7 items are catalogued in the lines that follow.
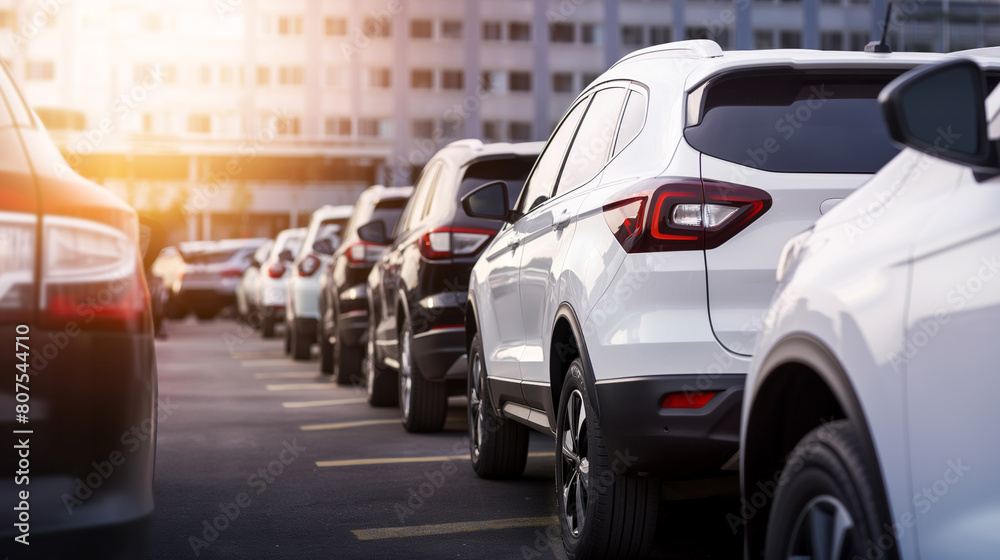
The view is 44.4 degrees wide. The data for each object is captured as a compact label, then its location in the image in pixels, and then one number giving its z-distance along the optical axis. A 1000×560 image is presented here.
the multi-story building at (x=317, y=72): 70.94
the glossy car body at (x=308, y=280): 14.87
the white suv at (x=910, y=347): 2.14
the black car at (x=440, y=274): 7.83
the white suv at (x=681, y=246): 3.82
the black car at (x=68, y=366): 2.73
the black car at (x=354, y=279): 11.27
